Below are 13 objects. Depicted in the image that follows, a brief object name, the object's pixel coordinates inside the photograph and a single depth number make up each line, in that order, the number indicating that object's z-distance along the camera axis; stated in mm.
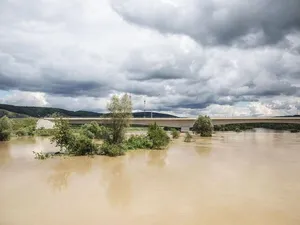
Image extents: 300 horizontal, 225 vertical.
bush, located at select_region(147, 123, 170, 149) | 33322
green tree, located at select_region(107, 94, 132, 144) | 29527
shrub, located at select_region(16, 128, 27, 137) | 49832
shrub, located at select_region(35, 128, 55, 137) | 52460
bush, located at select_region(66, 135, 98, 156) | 25183
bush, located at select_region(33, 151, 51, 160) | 23845
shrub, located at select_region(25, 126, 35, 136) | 51946
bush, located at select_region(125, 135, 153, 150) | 31440
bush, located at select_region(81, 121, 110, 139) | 40285
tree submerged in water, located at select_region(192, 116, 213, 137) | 58176
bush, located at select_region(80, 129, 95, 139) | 39179
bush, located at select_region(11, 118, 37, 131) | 55246
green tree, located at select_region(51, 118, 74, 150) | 25293
